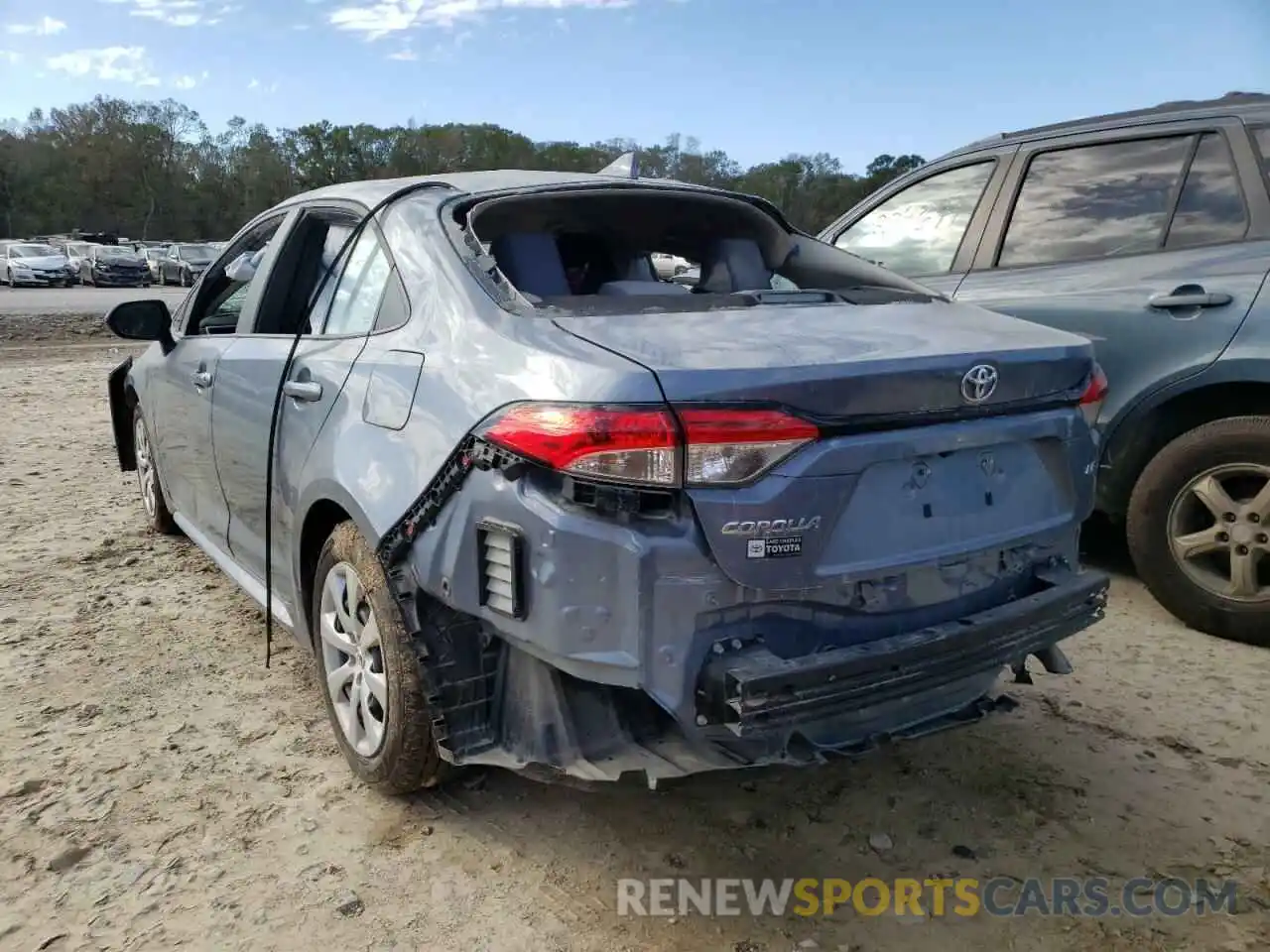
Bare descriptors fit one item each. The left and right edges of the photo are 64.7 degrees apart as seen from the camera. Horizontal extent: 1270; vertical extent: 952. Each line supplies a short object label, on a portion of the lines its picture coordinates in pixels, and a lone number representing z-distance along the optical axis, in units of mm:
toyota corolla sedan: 2000
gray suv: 3766
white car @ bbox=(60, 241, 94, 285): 33500
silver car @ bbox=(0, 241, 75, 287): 31125
